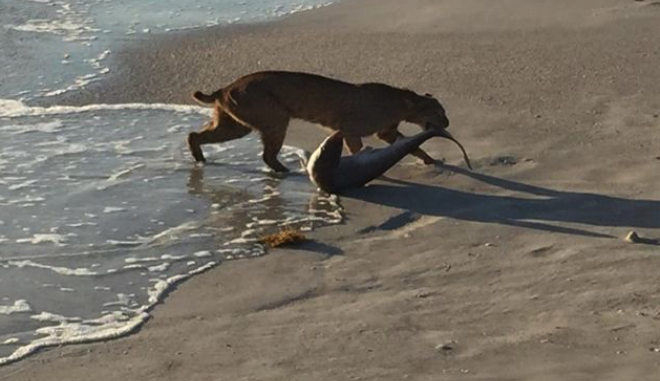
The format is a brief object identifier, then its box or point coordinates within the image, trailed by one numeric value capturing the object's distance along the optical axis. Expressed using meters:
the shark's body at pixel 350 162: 9.51
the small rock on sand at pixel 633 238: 7.96
